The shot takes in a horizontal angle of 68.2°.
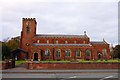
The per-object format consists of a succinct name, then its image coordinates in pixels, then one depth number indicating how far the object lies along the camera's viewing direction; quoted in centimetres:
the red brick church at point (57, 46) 2480
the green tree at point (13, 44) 3095
